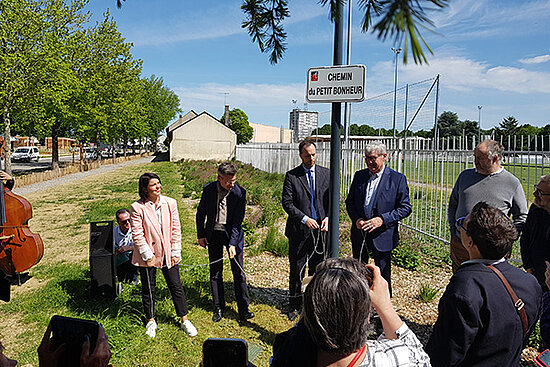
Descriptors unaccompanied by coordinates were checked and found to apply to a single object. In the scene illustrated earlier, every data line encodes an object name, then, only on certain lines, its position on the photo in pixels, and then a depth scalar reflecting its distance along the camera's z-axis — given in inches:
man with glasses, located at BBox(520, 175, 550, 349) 128.8
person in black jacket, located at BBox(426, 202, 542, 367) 75.7
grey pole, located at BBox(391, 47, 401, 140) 396.2
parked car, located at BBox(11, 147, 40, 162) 1628.9
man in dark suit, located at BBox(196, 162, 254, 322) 183.5
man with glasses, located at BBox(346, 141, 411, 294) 170.9
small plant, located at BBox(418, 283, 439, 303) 200.5
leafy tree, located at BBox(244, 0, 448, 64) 43.3
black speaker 198.8
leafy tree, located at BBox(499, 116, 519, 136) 3137.1
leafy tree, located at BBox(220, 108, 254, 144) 3686.0
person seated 221.6
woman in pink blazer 163.2
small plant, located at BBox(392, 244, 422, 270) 255.2
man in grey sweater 149.7
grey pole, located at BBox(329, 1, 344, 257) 139.6
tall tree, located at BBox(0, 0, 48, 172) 749.9
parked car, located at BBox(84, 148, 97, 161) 2411.4
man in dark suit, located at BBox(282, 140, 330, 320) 185.0
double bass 199.2
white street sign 135.0
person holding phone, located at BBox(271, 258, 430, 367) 57.8
